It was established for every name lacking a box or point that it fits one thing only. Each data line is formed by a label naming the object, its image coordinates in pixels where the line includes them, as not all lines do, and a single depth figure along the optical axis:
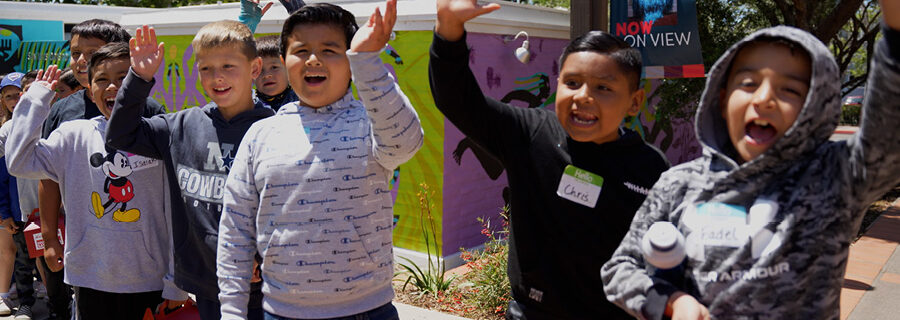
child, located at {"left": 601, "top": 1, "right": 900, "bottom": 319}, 1.54
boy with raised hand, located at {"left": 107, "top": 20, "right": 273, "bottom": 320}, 2.81
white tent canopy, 6.25
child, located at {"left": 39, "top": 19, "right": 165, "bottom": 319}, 3.88
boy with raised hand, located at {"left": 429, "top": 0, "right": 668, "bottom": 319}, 2.13
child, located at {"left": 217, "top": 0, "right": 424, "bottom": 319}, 2.27
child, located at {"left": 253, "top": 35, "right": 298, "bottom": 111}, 3.96
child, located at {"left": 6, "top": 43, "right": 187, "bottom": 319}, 3.29
